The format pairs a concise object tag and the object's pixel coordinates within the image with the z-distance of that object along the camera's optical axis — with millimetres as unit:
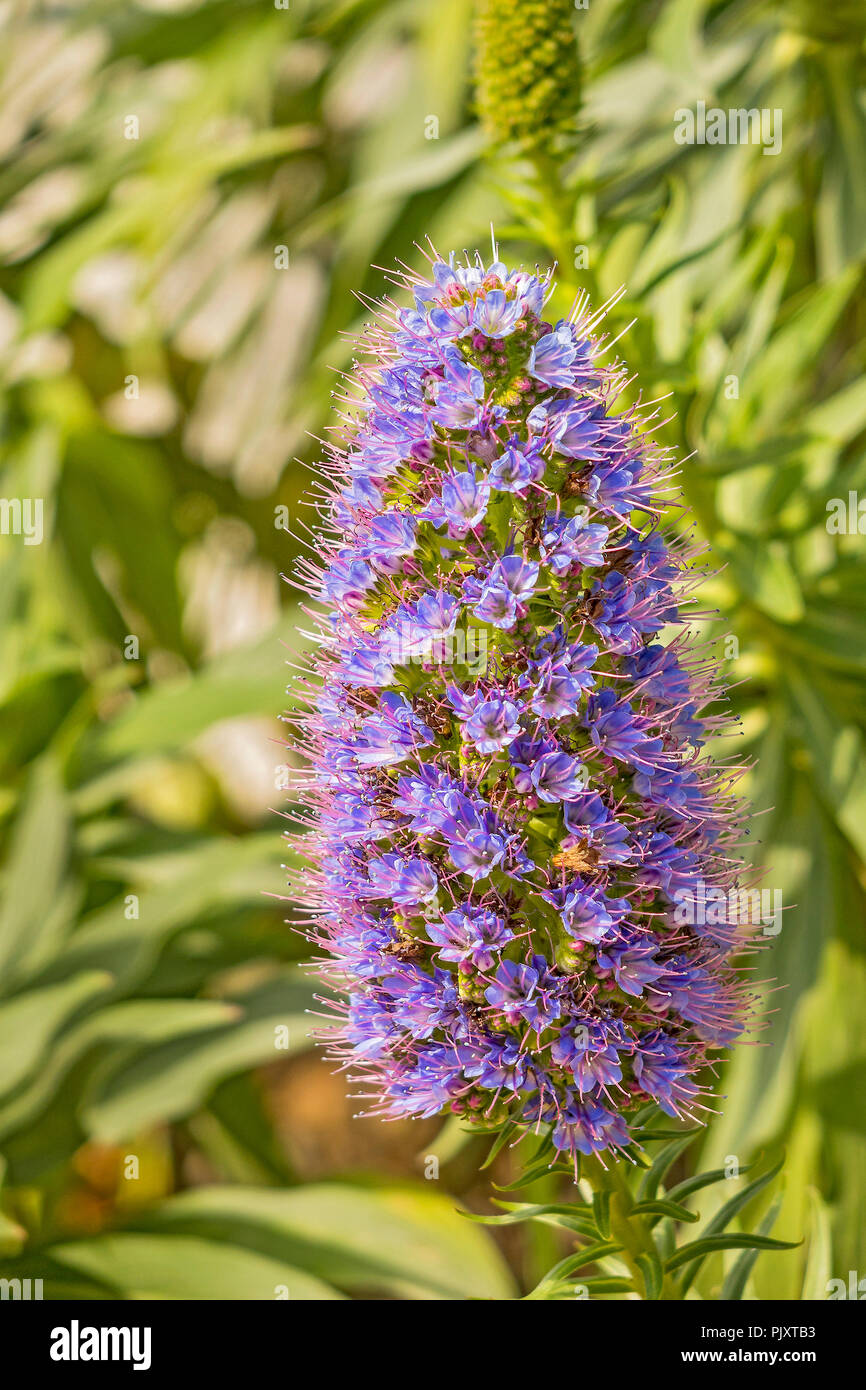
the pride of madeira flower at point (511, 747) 729
